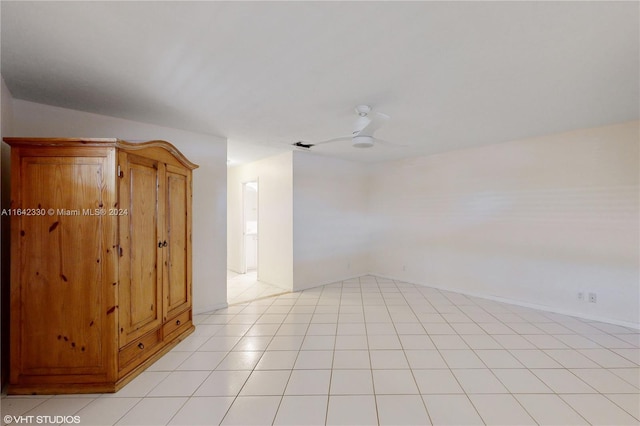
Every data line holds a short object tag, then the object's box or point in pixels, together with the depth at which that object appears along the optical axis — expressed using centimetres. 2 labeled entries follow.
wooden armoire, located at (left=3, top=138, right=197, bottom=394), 190
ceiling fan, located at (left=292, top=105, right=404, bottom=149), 258
